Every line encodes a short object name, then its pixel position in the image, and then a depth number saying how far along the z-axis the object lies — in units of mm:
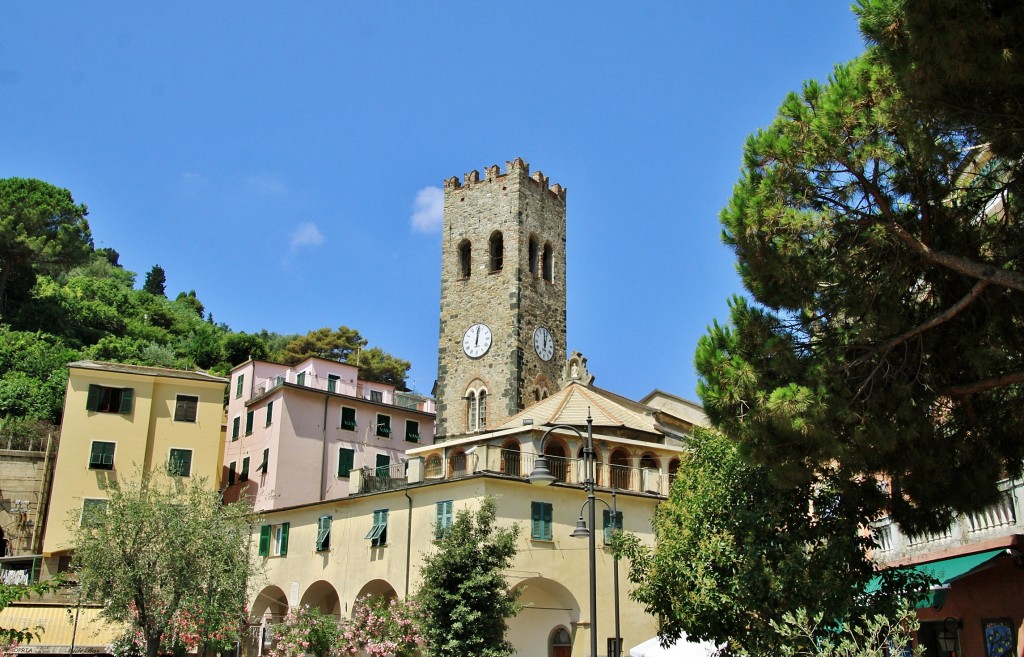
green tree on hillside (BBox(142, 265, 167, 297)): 98062
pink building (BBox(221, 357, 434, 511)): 36500
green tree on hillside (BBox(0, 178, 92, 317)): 63375
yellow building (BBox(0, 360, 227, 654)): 33688
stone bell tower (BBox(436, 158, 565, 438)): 39906
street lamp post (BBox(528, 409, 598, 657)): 14750
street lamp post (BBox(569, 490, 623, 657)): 17103
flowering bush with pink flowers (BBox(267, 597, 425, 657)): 23922
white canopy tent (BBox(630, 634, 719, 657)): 18875
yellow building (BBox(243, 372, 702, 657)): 26203
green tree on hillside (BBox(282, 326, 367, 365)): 64438
